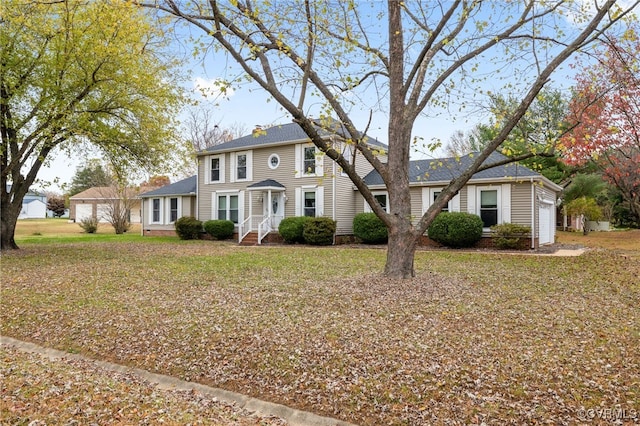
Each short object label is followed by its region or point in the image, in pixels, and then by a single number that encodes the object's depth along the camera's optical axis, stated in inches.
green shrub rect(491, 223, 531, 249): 579.5
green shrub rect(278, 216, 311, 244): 709.9
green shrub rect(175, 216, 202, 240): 853.8
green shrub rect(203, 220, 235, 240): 820.6
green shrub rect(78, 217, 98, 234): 1095.6
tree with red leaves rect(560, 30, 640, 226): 603.2
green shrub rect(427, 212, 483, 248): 593.3
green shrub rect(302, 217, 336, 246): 688.4
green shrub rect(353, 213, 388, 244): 676.1
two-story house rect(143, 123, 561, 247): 617.3
